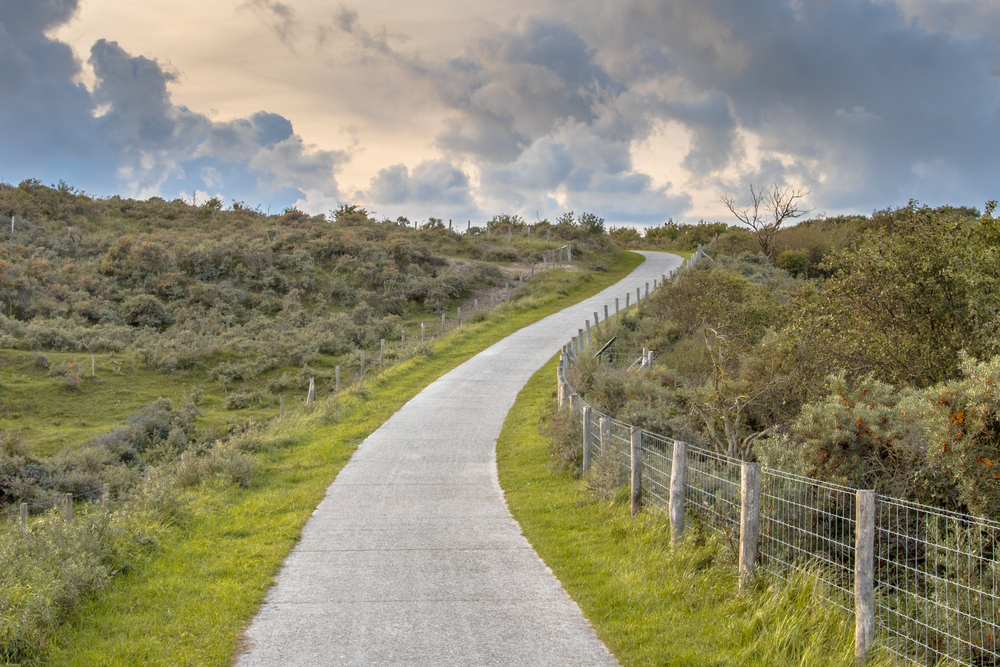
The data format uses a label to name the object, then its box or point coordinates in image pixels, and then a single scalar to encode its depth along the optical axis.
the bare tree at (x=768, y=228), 55.36
